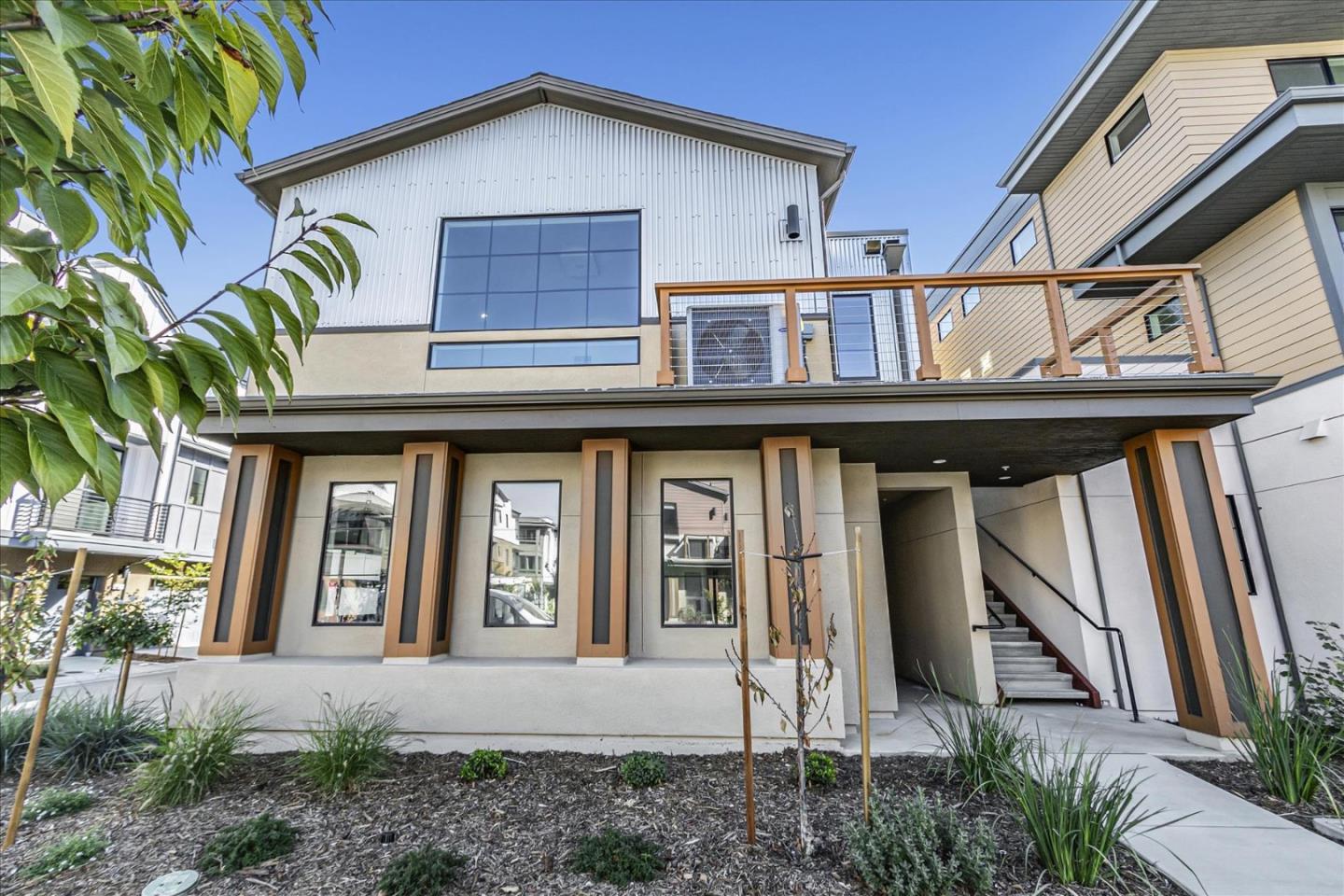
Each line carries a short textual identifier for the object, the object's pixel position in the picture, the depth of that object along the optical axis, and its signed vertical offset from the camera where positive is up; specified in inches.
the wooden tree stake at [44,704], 153.0 -30.8
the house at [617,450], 222.4 +57.5
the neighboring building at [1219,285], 248.1 +141.8
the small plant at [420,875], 123.9 -59.0
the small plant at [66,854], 136.8 -60.8
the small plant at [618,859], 127.8 -59.2
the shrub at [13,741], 205.3 -50.1
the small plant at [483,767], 186.4 -55.1
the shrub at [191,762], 171.9 -49.6
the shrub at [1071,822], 122.6 -50.0
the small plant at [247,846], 136.2 -58.9
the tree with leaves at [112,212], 47.3 +35.6
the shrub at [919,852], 118.2 -54.8
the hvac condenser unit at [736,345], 289.0 +115.9
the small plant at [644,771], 178.2 -54.6
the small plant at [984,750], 161.3 -46.4
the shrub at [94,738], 205.9 -50.8
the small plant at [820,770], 172.9 -53.1
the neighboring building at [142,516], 498.6 +71.3
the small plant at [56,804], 168.7 -59.5
